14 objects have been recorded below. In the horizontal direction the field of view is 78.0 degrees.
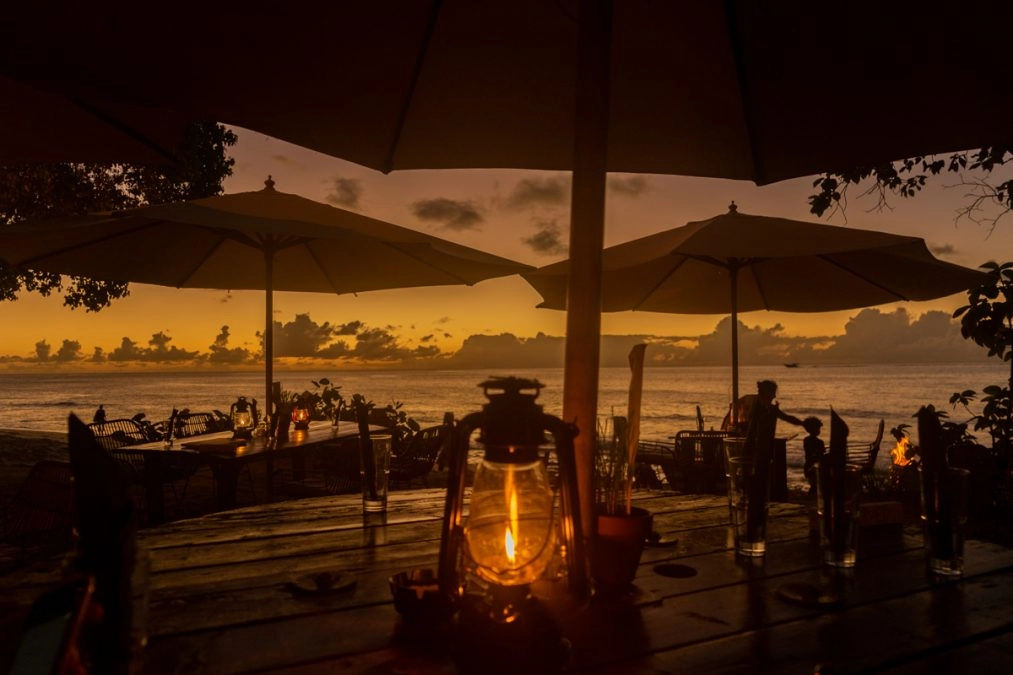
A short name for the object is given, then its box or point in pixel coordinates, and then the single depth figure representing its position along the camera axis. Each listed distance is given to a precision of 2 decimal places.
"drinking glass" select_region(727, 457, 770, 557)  1.61
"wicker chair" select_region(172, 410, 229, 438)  7.21
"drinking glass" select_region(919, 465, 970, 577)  1.49
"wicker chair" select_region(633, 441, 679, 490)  6.23
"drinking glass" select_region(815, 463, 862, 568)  1.54
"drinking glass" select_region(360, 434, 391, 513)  2.15
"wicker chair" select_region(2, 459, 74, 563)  2.82
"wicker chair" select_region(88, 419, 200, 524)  4.41
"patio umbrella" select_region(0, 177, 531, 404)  3.82
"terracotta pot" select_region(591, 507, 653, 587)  1.33
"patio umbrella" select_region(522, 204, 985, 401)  3.92
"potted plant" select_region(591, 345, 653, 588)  1.33
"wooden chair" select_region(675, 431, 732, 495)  5.70
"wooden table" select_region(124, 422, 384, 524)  4.32
